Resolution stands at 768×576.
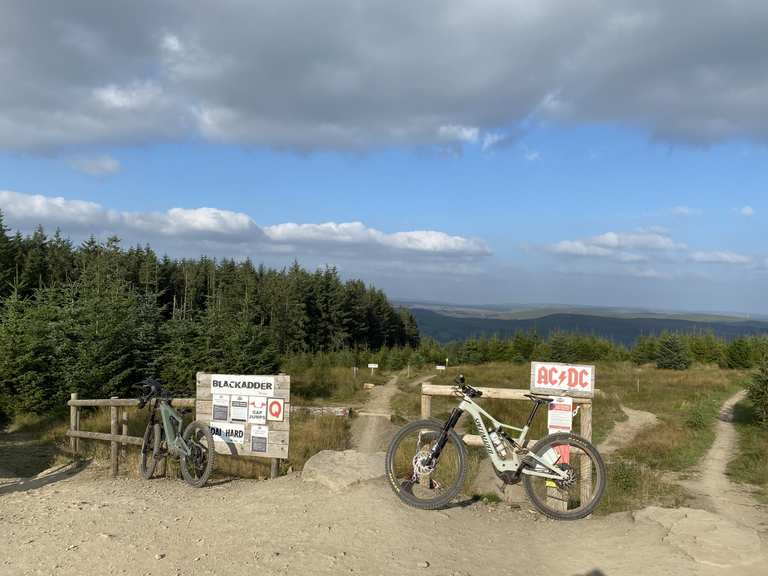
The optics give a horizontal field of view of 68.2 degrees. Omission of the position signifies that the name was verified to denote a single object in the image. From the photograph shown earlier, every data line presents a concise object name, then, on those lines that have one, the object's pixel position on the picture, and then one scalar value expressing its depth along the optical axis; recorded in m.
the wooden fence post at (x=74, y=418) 11.93
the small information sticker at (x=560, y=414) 6.75
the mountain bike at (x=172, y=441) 8.18
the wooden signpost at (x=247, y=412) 8.47
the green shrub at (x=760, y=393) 21.22
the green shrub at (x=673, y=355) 51.20
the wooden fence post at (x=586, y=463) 6.46
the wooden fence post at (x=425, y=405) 7.48
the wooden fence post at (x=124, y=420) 10.21
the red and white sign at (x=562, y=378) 6.81
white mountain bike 6.29
